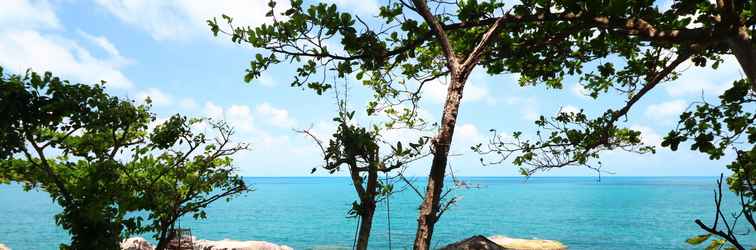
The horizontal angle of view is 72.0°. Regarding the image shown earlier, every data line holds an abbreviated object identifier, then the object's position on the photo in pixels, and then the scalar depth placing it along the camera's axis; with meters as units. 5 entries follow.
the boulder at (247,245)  20.16
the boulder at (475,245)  9.70
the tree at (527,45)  4.34
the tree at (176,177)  9.56
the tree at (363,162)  4.72
